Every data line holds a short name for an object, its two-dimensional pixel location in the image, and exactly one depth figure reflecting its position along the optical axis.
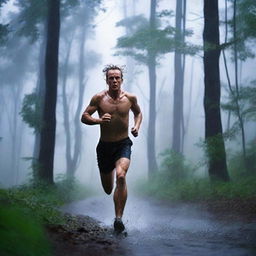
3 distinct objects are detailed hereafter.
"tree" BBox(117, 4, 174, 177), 15.56
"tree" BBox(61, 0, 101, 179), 29.74
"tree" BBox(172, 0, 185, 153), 22.28
